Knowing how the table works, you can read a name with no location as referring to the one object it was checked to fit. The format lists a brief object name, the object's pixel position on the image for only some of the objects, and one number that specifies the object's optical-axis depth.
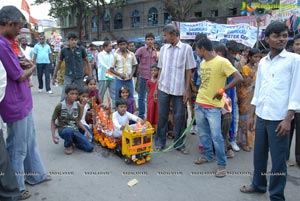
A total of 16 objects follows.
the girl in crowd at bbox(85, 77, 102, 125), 5.09
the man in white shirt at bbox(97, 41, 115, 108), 6.84
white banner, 8.31
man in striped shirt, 4.07
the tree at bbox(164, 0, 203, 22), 24.80
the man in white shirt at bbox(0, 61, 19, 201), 2.52
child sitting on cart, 4.14
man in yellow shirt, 3.46
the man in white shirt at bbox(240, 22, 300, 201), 2.51
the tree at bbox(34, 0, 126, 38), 34.06
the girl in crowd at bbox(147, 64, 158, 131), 5.15
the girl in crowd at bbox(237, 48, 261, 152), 4.32
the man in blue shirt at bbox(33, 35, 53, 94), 9.23
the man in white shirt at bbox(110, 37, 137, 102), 5.73
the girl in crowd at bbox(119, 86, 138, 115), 5.12
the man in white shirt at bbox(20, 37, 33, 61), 9.13
